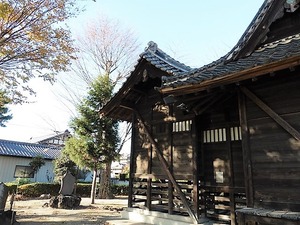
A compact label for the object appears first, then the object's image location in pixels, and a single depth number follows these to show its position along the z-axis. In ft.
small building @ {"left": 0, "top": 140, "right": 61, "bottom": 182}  77.66
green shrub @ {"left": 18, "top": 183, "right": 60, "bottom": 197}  58.96
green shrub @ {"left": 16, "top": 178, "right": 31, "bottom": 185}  64.71
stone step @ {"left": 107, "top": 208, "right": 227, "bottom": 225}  20.79
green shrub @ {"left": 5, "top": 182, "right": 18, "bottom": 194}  59.08
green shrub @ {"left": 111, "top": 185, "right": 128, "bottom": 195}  68.75
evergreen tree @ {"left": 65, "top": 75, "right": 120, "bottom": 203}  45.16
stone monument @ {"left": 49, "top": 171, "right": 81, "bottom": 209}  40.47
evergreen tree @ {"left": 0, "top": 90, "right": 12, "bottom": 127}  73.18
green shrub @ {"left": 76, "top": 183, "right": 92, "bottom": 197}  63.67
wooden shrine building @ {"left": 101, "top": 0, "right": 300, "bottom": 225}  14.05
